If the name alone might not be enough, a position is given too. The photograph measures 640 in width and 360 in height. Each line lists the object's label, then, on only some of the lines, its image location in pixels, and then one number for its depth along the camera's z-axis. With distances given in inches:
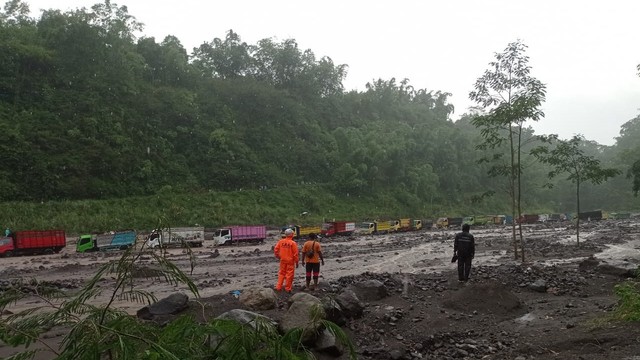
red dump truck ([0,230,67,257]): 1123.3
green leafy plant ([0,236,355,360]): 94.1
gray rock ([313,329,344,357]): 339.9
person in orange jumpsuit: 484.1
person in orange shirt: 499.8
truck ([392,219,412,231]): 2048.5
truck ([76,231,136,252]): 1222.8
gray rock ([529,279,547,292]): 538.3
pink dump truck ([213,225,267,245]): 1423.4
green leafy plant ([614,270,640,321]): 349.6
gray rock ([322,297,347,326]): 385.3
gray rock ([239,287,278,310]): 419.8
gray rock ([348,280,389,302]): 495.8
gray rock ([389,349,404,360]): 344.8
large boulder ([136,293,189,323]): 413.4
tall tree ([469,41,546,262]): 721.6
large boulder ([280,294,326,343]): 334.6
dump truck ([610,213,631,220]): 2760.6
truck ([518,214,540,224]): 2664.9
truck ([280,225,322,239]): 1593.3
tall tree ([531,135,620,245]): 879.7
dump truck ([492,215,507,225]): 2579.2
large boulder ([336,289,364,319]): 415.5
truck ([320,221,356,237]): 1729.8
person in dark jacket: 540.1
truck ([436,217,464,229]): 2300.7
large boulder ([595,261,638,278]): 592.4
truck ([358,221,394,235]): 1900.8
